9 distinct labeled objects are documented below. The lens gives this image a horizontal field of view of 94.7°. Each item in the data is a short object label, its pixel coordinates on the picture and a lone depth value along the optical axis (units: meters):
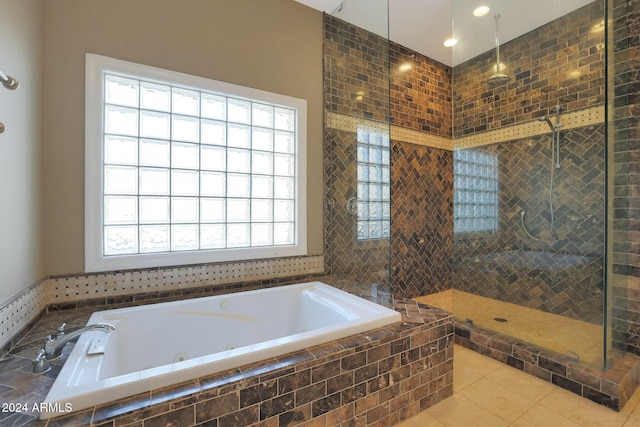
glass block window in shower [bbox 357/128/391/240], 2.65
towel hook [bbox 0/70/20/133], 1.06
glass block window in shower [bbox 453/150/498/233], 3.26
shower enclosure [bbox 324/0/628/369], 2.17
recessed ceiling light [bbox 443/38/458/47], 3.18
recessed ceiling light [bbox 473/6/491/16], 2.83
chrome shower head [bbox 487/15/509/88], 3.11
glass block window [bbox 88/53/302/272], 2.00
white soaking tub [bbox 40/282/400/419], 1.02
